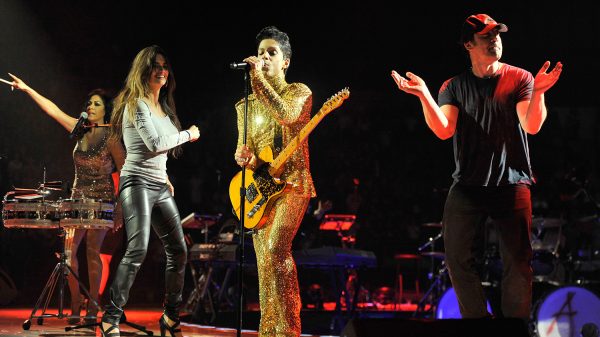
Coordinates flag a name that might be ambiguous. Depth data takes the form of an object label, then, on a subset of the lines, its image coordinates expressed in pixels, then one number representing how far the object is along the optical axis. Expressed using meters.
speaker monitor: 3.18
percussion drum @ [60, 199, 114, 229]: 6.63
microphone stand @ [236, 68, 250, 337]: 4.26
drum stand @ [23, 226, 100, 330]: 6.67
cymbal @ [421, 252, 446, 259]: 8.88
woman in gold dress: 7.36
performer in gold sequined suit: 4.83
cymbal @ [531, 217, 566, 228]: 8.98
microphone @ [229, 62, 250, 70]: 4.56
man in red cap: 3.98
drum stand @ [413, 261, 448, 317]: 8.65
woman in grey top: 5.14
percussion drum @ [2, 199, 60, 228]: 6.70
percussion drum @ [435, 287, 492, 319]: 7.14
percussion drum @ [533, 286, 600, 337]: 6.21
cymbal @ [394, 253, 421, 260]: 11.31
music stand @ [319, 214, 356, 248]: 10.36
